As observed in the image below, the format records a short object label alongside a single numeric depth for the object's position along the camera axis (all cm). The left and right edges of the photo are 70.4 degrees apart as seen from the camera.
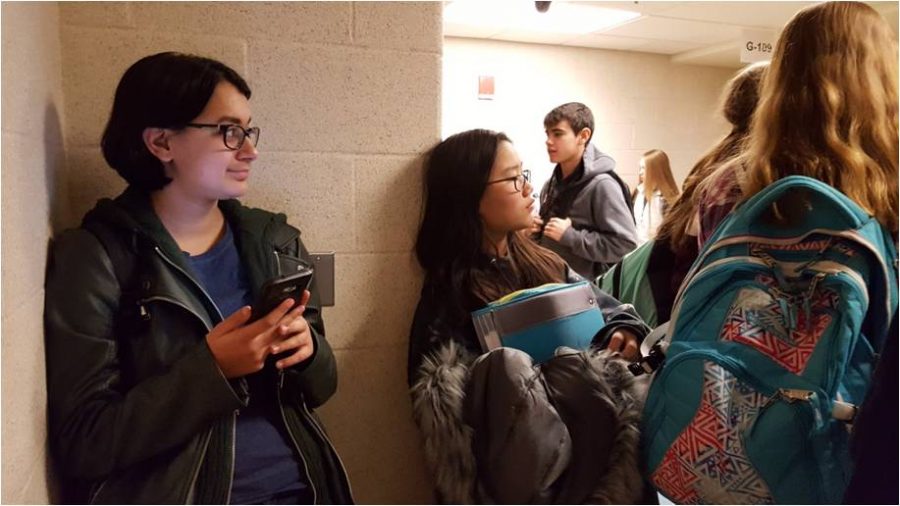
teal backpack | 98
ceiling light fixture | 402
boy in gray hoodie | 253
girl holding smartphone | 98
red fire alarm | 494
